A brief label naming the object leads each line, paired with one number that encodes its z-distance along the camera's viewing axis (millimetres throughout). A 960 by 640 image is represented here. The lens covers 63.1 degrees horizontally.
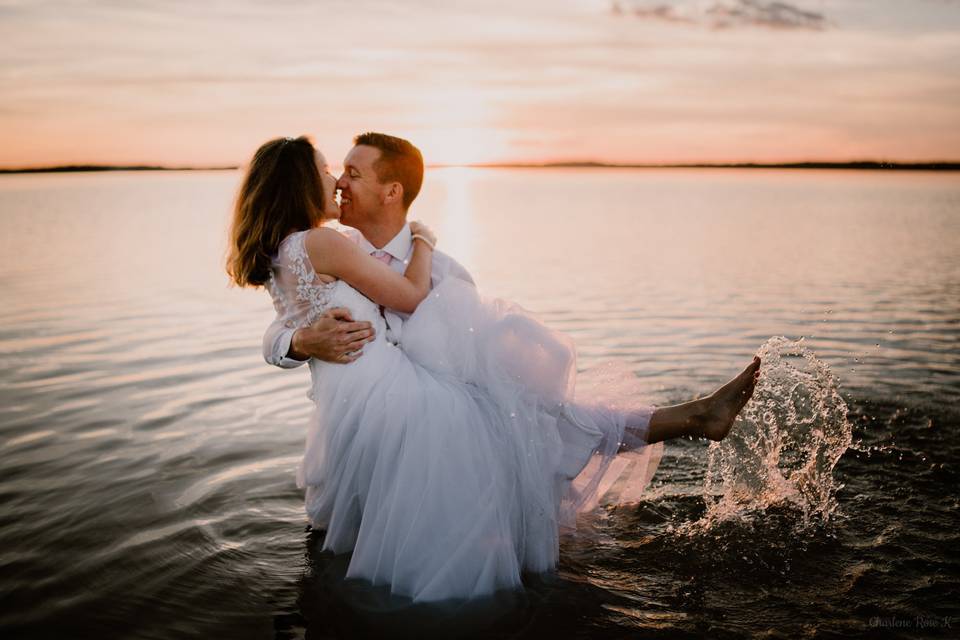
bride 4348
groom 4988
